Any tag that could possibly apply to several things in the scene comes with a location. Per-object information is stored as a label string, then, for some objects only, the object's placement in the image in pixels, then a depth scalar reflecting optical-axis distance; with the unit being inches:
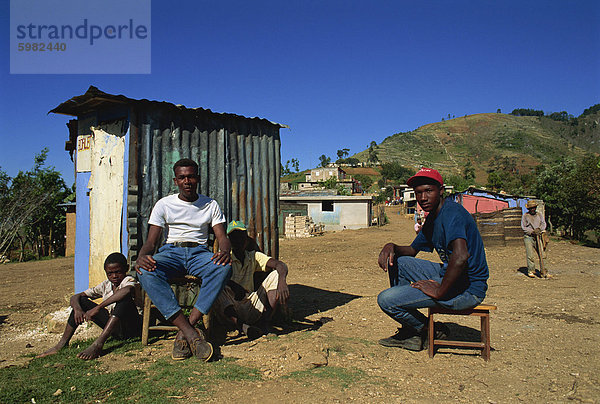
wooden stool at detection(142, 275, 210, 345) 167.3
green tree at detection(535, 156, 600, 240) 657.6
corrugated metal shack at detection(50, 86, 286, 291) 197.8
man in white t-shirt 150.9
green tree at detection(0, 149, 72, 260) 622.2
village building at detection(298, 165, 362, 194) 1991.9
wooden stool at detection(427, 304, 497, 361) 147.7
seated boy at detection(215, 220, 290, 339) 179.6
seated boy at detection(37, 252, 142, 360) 162.1
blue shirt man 141.4
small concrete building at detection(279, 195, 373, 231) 1143.0
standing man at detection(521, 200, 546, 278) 359.3
